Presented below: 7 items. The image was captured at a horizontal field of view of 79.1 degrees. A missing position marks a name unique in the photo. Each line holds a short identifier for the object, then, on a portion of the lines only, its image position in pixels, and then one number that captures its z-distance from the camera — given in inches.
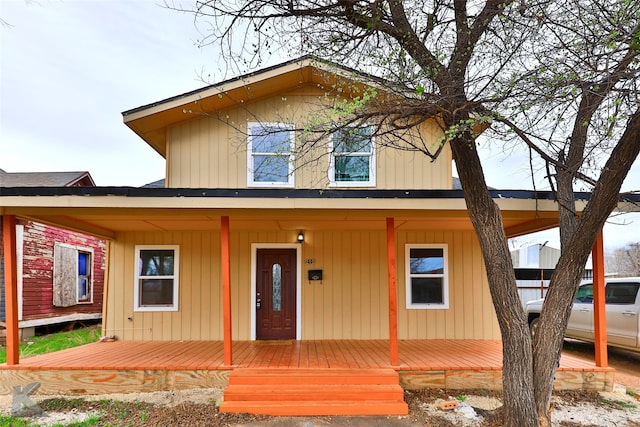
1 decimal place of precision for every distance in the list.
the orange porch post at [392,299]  210.4
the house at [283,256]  269.4
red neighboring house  381.7
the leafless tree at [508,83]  151.1
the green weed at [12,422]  168.6
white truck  248.8
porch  206.4
